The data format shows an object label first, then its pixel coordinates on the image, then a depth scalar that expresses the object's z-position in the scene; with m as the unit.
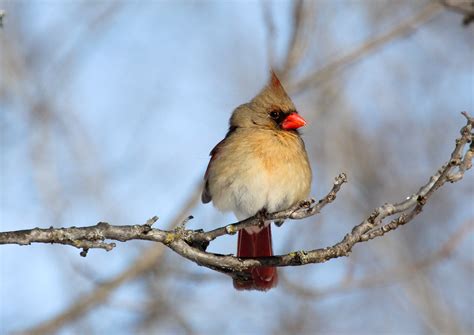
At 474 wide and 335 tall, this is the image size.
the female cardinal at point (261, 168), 7.14
